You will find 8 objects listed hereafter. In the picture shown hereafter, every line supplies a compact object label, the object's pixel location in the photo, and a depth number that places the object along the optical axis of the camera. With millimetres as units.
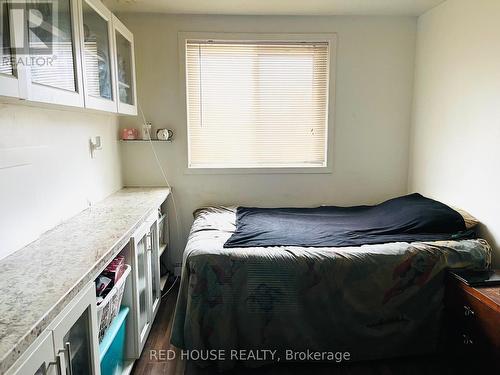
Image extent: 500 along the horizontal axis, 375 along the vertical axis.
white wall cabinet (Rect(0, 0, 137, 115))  1127
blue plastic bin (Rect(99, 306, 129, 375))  1585
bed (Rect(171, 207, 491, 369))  2035
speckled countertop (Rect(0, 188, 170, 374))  886
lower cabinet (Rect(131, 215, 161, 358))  1960
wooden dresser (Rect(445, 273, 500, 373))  1796
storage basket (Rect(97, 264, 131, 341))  1512
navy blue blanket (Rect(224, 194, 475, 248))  2305
